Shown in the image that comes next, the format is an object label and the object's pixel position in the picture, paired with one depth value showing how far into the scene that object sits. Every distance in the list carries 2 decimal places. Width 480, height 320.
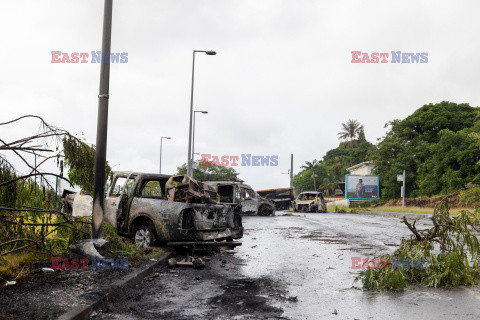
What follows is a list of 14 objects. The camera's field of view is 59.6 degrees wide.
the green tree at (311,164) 107.31
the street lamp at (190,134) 25.47
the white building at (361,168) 82.69
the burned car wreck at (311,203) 38.28
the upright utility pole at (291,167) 65.64
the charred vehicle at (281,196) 42.00
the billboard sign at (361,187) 60.93
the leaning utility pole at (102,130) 7.59
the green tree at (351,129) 100.06
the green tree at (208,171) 61.35
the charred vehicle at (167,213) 8.95
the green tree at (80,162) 7.47
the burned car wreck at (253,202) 27.10
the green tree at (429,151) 47.41
